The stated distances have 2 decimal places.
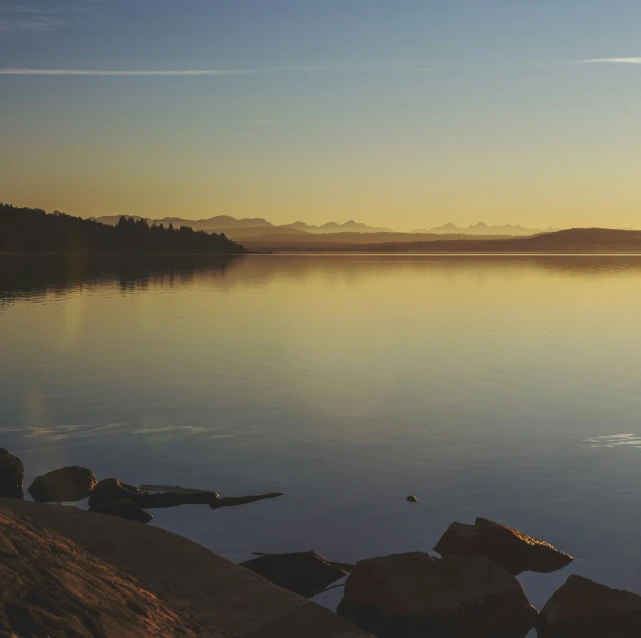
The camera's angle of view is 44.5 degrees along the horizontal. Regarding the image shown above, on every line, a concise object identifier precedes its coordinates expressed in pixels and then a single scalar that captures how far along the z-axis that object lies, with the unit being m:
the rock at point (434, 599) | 12.09
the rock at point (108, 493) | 17.53
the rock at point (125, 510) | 16.70
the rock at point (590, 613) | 11.96
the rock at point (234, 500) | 17.84
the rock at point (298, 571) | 13.86
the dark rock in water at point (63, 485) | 18.03
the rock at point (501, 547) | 14.66
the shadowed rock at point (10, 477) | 18.14
